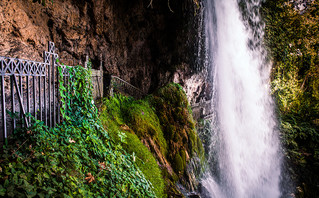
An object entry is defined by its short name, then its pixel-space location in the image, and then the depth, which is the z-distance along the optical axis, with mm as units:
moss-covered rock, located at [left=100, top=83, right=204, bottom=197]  4418
